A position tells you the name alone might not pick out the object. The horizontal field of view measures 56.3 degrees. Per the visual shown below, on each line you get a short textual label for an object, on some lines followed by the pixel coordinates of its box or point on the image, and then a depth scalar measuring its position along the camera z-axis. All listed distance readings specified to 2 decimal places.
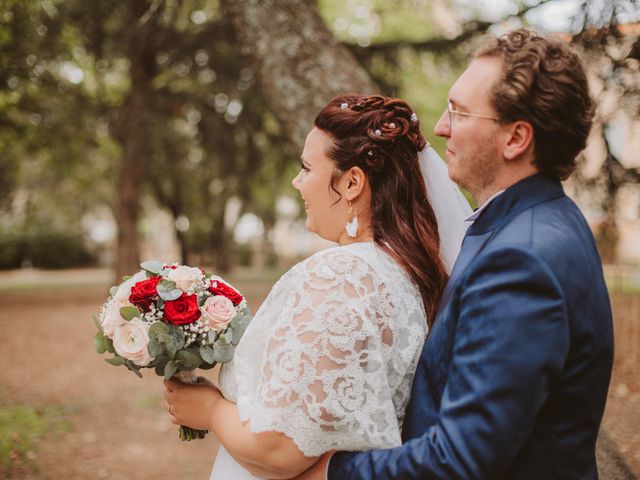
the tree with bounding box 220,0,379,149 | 5.38
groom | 1.43
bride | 1.79
